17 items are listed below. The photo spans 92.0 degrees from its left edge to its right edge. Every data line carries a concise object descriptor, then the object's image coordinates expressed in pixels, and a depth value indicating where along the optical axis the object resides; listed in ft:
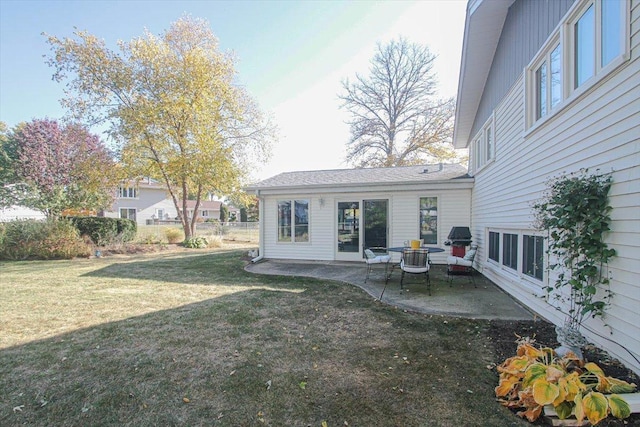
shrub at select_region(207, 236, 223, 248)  55.21
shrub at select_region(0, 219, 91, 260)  37.88
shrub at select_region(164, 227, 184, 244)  56.08
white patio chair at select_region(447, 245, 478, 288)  22.08
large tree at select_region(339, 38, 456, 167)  66.80
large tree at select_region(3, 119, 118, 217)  60.64
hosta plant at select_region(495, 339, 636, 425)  6.46
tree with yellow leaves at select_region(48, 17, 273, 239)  45.68
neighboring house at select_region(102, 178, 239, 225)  103.14
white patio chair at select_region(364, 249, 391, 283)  23.45
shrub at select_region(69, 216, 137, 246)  46.47
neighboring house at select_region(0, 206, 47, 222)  66.90
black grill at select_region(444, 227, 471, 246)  26.43
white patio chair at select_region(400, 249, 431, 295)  20.12
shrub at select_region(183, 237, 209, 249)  53.36
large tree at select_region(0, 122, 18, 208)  64.69
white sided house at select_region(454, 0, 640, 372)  8.70
